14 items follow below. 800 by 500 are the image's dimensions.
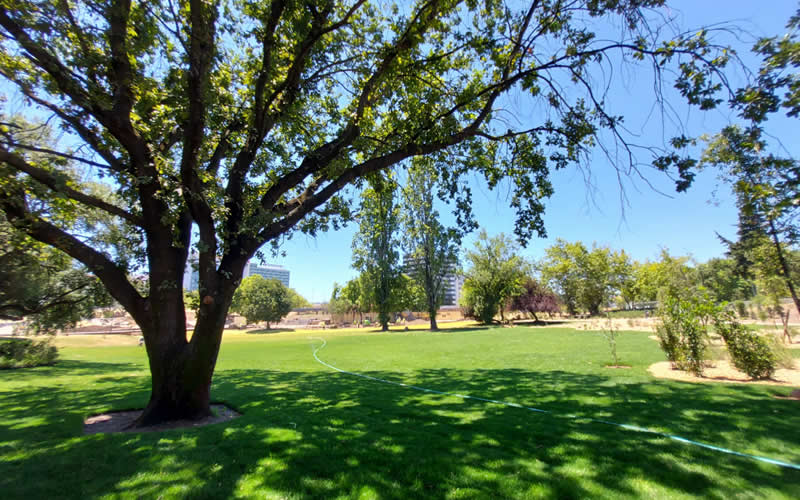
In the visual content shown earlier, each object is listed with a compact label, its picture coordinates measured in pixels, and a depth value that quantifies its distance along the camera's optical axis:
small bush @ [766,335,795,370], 9.33
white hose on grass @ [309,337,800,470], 3.68
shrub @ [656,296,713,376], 9.56
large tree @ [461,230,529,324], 46.97
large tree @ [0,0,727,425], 5.25
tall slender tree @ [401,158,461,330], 44.22
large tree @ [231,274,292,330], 70.88
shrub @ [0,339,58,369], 16.25
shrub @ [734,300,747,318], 29.17
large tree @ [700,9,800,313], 4.02
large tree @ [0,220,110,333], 10.86
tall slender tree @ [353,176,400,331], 46.03
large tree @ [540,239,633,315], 52.91
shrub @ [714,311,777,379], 8.73
